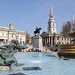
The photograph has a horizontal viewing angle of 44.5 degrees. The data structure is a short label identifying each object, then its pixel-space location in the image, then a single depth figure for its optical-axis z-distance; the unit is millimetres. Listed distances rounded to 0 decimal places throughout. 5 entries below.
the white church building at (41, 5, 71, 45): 58241
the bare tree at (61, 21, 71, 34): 25823
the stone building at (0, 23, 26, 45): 41808
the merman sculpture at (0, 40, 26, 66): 4462
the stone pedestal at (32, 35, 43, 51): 20898
